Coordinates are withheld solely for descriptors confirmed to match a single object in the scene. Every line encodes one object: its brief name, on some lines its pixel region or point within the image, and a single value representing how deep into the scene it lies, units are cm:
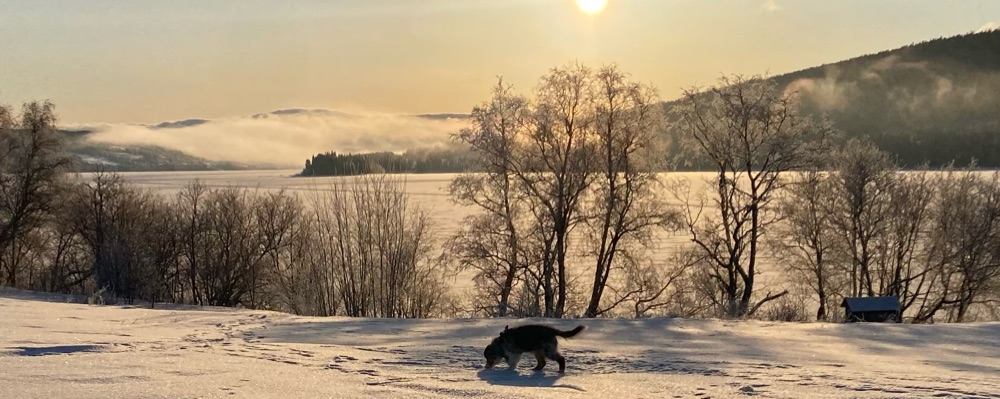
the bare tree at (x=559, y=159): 2902
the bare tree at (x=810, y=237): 3409
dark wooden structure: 1830
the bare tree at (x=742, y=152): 3047
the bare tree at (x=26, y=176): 3741
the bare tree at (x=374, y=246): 2413
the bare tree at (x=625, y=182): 2925
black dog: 751
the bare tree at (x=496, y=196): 2883
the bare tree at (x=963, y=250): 3362
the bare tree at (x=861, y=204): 3456
